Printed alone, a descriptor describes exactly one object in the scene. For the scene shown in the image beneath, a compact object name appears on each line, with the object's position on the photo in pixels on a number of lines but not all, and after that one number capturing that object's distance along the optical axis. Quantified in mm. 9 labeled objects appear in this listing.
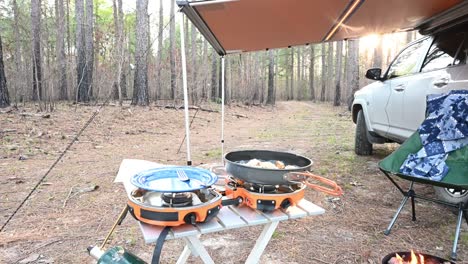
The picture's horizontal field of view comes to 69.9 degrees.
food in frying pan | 1636
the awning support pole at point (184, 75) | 2776
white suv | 3088
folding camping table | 1363
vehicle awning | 2660
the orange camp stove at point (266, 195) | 1533
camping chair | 2389
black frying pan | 1549
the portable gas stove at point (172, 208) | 1324
